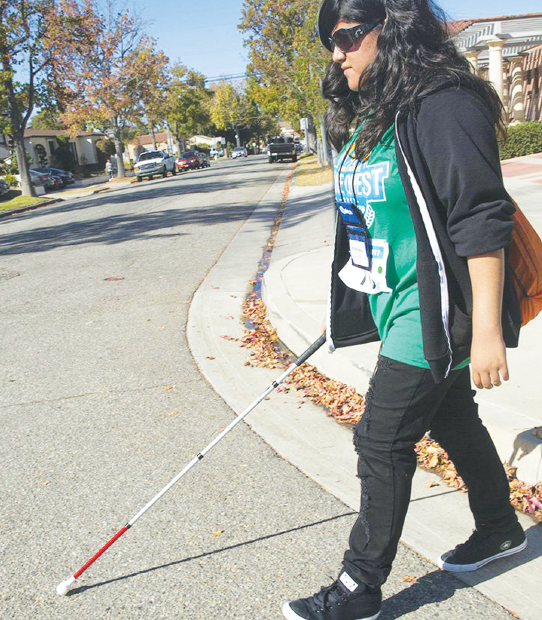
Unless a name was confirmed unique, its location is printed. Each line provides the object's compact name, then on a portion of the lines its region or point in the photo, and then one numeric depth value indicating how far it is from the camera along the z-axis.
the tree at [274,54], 34.56
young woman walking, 1.96
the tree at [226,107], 95.69
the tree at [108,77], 44.91
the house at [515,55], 22.25
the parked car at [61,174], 43.04
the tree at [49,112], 34.88
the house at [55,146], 58.38
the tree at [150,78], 47.91
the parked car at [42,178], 39.19
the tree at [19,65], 30.81
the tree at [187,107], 74.78
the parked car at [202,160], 56.16
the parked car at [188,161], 54.48
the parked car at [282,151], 47.62
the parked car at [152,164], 43.47
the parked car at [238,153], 86.12
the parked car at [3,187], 33.81
